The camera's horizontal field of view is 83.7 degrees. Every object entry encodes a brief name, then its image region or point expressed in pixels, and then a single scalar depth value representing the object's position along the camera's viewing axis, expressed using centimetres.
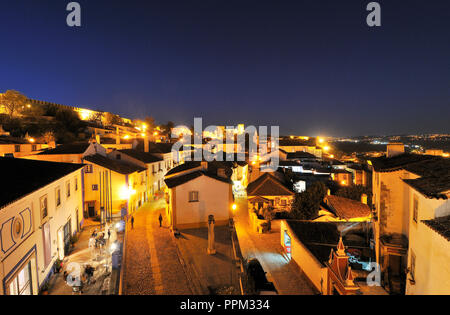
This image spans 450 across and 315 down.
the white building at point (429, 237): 759
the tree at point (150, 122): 10434
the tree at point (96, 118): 8490
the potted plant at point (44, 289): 1163
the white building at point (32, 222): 915
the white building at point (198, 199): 2127
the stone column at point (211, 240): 1650
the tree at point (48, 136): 4400
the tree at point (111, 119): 9264
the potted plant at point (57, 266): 1370
